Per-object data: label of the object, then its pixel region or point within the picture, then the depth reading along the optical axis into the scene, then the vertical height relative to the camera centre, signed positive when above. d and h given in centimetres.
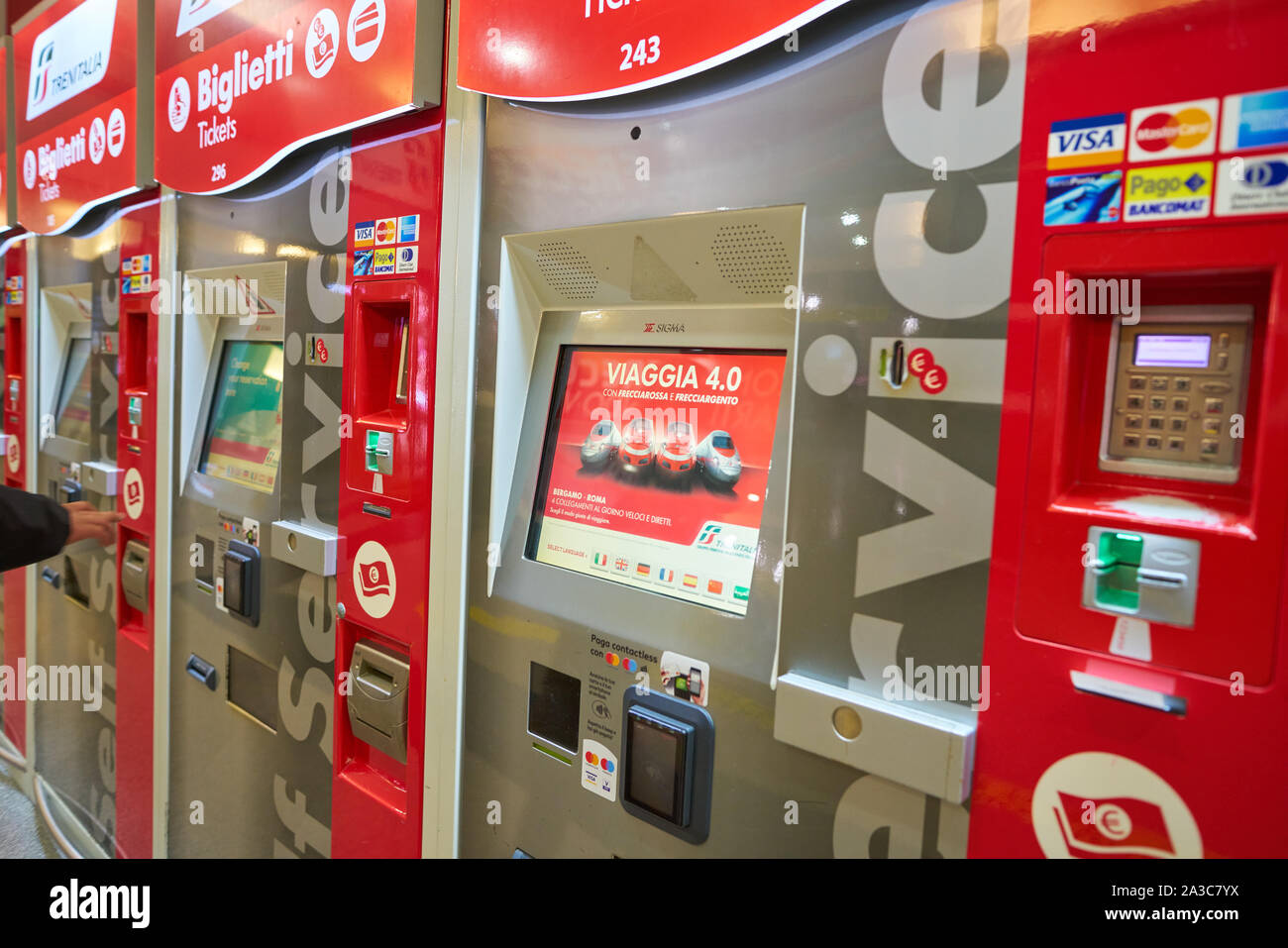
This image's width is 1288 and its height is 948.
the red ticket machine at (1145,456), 96 -3
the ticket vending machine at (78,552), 341 -73
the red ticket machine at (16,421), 421 -23
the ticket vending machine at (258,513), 230 -38
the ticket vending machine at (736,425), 119 -2
